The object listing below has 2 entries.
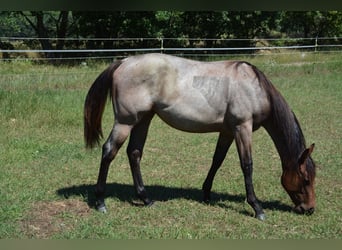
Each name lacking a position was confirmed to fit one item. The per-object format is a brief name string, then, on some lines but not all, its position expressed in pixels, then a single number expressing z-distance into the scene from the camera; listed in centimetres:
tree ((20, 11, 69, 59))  1833
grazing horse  415
